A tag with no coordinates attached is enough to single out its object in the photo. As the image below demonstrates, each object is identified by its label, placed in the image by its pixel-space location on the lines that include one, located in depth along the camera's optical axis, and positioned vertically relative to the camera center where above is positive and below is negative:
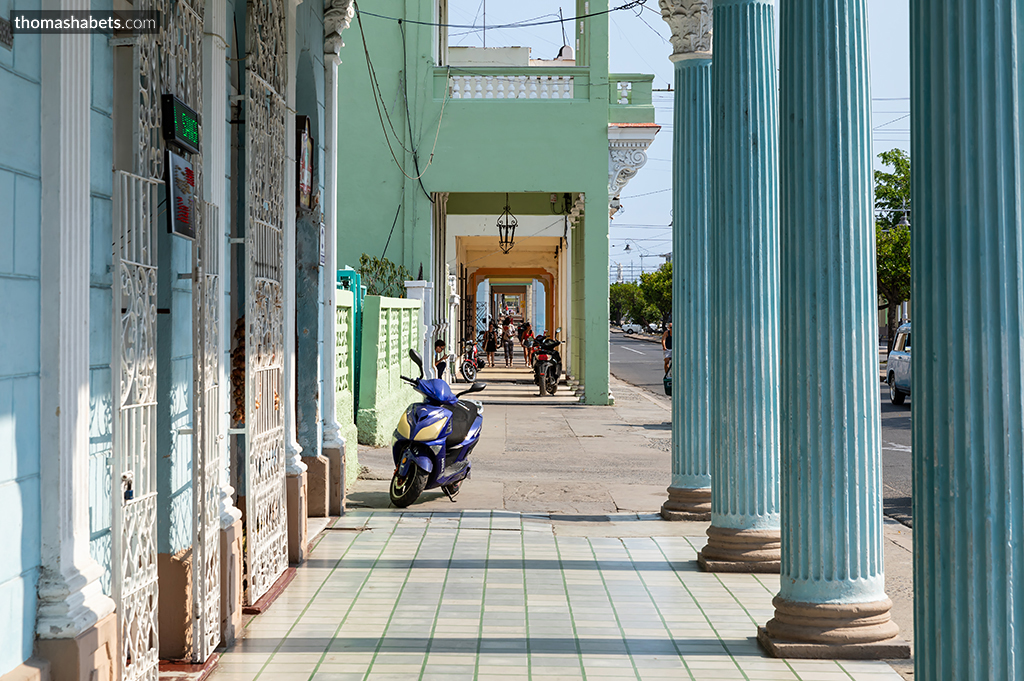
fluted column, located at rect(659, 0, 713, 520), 7.49 +0.77
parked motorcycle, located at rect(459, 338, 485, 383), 22.42 -0.24
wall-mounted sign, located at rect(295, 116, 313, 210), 6.75 +1.32
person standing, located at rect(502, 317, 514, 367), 33.92 +0.36
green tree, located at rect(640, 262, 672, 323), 76.06 +4.73
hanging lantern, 20.61 +2.59
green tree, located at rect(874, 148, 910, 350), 36.09 +4.30
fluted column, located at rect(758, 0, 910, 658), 4.59 -0.02
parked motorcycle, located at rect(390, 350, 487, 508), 8.23 -0.77
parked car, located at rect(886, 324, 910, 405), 19.52 -0.39
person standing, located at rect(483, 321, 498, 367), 31.77 +0.25
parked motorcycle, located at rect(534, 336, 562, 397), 20.56 -0.32
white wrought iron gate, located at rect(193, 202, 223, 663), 4.15 -0.36
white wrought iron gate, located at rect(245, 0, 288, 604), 5.28 +0.31
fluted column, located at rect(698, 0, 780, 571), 5.99 +0.45
